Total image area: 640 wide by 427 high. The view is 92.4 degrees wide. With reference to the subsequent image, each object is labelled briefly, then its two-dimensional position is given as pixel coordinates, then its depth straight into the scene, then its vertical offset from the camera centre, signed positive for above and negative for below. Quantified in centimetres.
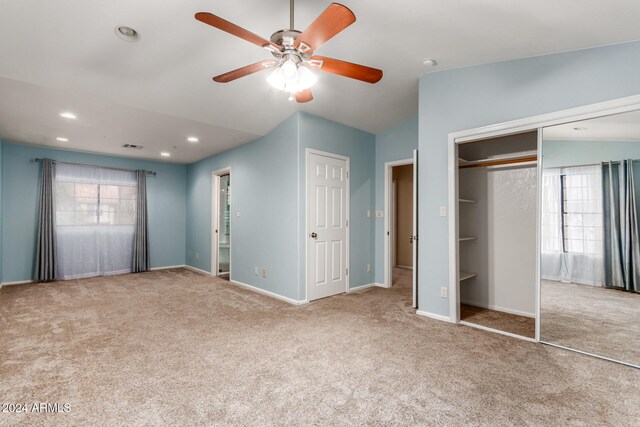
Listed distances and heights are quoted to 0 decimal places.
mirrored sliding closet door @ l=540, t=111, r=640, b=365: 249 -16
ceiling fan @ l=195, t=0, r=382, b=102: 163 +107
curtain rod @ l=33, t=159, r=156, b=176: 543 +107
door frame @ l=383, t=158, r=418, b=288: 506 -9
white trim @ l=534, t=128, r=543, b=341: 280 -18
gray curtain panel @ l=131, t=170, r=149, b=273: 643 -24
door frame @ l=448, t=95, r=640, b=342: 248 +84
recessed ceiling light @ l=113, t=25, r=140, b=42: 248 +155
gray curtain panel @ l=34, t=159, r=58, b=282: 536 -17
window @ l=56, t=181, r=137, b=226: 568 +34
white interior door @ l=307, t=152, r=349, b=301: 428 -8
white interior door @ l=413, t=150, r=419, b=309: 366 -31
